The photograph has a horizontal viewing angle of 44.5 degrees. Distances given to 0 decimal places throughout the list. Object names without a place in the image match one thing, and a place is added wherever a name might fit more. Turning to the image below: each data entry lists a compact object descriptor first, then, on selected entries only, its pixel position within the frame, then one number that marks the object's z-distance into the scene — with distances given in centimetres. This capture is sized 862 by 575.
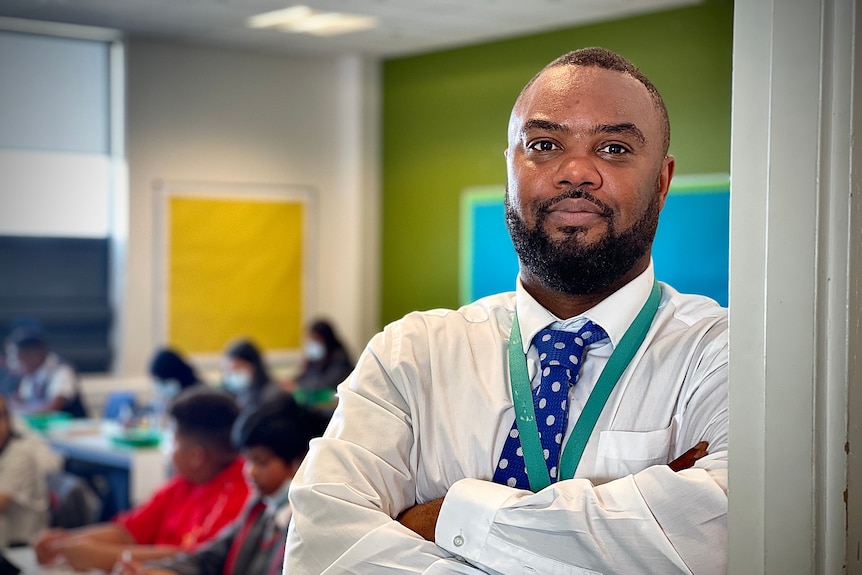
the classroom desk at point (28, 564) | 342
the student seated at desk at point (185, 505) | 354
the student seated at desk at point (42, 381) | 665
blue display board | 625
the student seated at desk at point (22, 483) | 443
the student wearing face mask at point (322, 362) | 745
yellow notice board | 816
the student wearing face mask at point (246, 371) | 659
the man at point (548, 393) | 145
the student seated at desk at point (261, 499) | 313
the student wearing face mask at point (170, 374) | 629
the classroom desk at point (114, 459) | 524
